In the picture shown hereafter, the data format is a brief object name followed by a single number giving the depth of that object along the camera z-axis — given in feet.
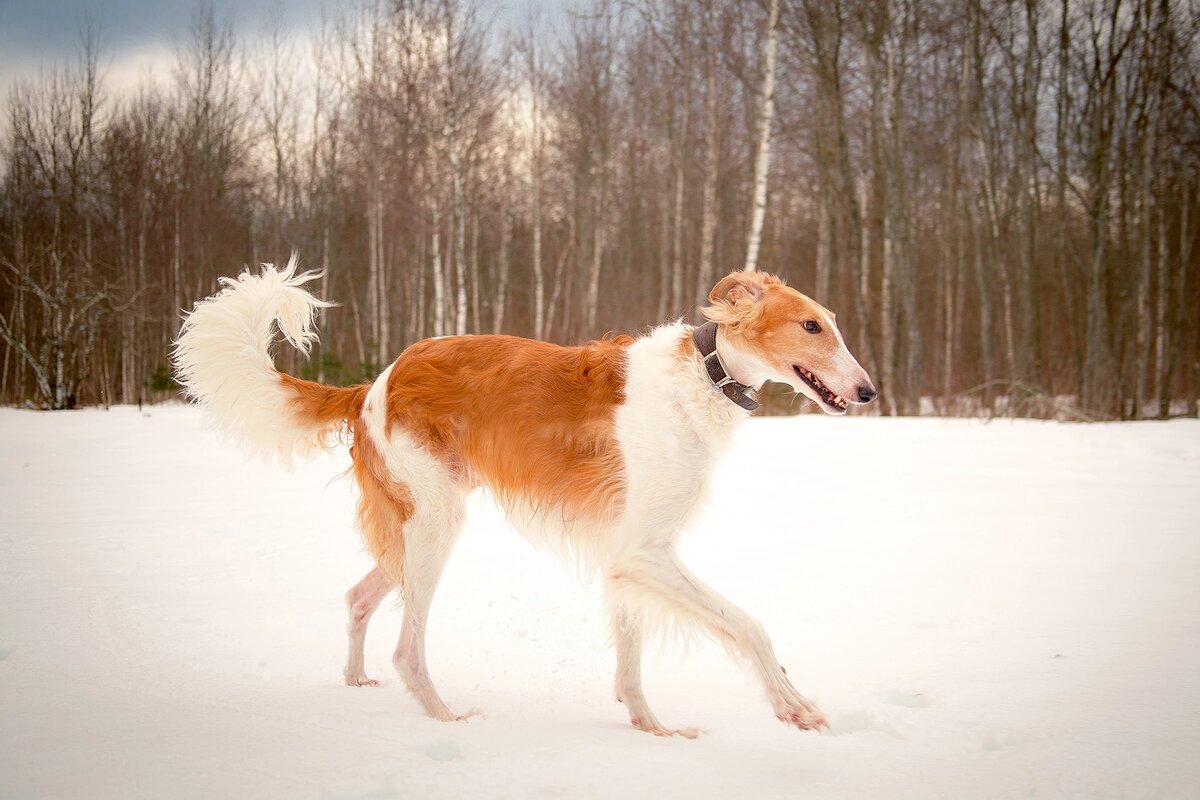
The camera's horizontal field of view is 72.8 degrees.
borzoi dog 10.28
